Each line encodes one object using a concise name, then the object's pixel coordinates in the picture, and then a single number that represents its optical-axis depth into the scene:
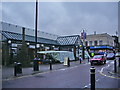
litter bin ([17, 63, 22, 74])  14.89
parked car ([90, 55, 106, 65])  27.75
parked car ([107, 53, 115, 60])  47.21
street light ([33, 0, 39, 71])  17.20
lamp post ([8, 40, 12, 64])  25.97
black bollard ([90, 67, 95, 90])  6.78
